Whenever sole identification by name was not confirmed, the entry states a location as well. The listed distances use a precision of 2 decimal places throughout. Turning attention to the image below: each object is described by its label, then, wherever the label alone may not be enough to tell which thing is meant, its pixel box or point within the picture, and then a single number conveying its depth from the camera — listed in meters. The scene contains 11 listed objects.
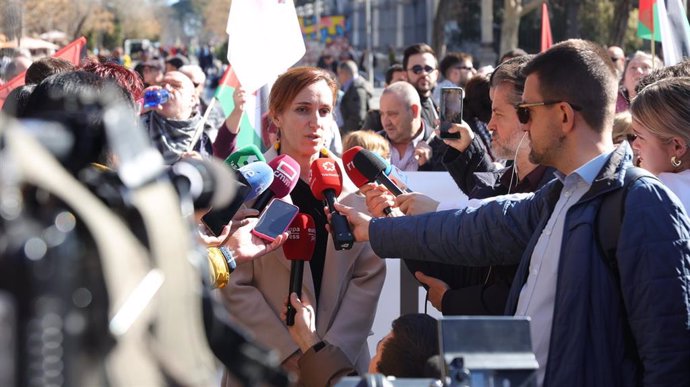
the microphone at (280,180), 4.36
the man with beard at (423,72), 10.56
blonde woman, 4.38
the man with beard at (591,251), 3.16
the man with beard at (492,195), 4.08
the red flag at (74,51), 9.07
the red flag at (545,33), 11.09
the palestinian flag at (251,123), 8.12
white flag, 7.51
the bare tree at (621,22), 36.09
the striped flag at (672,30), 7.91
